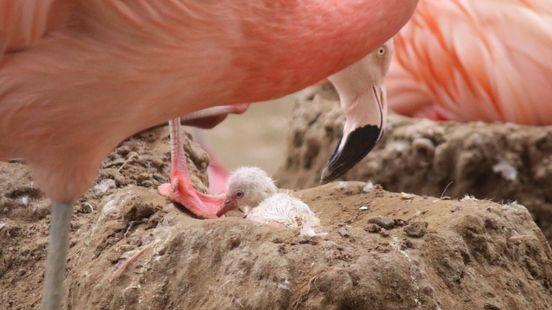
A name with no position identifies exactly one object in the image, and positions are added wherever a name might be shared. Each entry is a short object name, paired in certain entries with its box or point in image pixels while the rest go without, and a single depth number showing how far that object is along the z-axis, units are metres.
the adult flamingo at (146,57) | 4.45
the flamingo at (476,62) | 8.51
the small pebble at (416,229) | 5.45
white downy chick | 5.73
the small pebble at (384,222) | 5.55
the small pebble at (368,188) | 6.63
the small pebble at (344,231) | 5.35
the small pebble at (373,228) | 5.46
